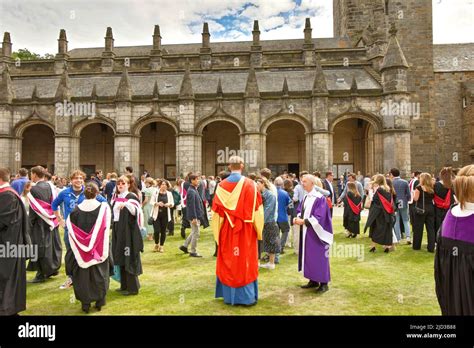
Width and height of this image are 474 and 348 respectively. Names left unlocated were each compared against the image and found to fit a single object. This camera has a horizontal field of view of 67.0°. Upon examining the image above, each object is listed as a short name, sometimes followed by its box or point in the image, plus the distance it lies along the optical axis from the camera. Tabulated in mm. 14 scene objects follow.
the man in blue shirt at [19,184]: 8602
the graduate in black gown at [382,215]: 8992
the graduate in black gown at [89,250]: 5023
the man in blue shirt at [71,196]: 6469
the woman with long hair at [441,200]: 8555
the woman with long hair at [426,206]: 8781
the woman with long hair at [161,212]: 9359
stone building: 21375
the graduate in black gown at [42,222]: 6684
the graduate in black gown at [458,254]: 3377
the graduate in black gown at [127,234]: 5855
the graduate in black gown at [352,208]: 10688
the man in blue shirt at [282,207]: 8578
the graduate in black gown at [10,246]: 4559
